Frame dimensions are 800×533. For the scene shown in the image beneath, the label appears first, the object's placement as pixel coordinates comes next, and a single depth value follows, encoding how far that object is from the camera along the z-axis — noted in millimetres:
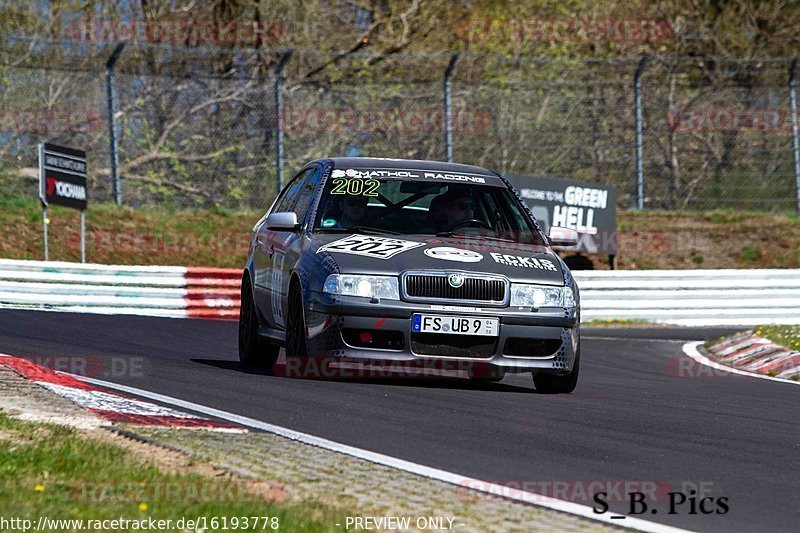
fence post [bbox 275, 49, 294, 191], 23922
